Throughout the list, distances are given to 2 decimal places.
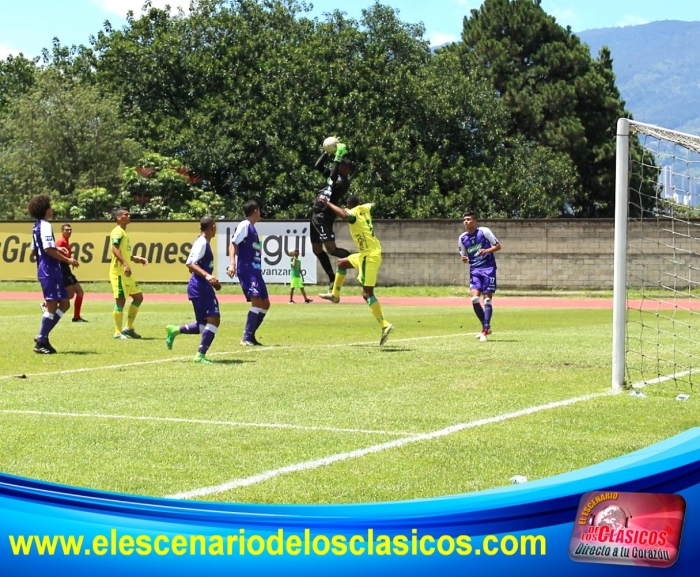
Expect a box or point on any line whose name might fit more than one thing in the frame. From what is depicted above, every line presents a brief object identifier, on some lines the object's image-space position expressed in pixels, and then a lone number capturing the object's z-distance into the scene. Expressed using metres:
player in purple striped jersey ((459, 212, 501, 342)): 18.12
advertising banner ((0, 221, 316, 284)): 39.69
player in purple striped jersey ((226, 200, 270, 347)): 15.73
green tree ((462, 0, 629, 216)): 60.75
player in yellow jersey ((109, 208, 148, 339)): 18.66
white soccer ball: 17.14
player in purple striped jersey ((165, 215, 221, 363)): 13.56
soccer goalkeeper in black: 17.69
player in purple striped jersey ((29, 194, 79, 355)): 14.95
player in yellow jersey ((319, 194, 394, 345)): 16.44
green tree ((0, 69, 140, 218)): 53.09
